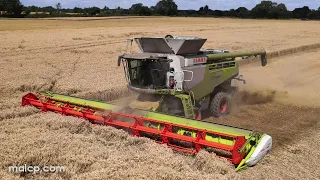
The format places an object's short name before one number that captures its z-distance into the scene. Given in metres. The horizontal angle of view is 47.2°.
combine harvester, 6.05
